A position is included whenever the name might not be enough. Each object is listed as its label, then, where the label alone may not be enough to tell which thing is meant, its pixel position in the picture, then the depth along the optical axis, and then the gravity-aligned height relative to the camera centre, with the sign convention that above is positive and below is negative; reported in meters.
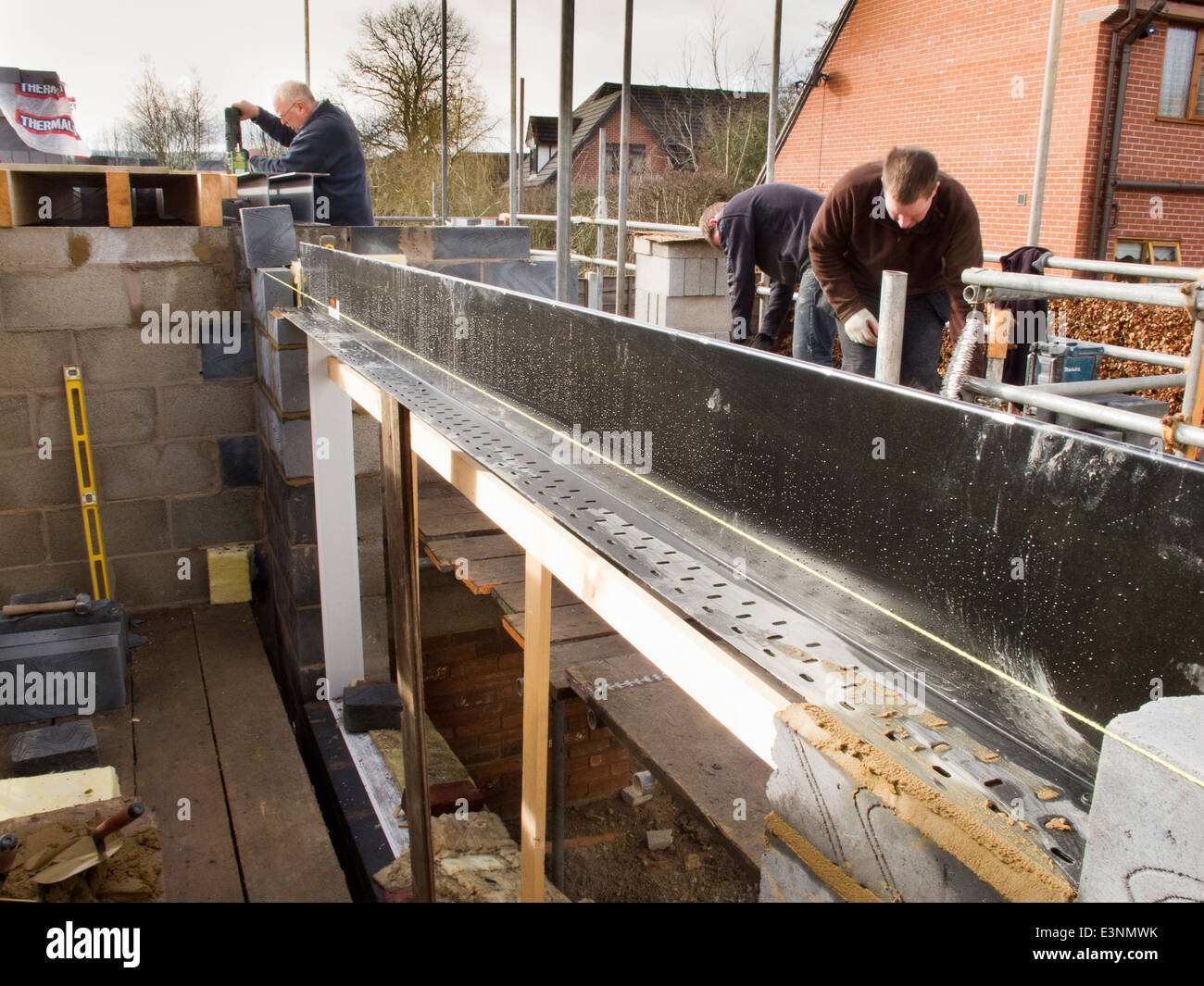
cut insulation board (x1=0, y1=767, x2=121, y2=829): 3.97 -2.29
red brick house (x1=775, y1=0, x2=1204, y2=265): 14.12 +2.15
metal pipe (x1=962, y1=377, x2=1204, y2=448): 3.01 -0.60
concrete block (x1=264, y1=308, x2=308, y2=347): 5.18 -0.47
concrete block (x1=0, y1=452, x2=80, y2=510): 6.15 -1.52
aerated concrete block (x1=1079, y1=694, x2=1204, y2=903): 0.78 -0.46
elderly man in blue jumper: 6.25 +0.58
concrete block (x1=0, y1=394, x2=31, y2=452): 6.04 -1.13
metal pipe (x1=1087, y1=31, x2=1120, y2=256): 14.01 +1.56
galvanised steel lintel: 1.08 -0.40
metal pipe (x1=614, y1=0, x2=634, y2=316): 6.20 +0.67
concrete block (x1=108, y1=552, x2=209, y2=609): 6.62 -2.31
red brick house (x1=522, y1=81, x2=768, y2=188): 28.84 +4.08
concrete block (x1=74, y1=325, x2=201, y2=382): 6.18 -0.75
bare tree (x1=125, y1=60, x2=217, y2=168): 27.19 +3.38
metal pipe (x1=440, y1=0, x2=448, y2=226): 10.48 +1.56
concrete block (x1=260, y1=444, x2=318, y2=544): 5.45 -1.50
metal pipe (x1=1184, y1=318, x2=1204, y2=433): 4.06 -0.56
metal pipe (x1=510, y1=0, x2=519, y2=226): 9.37 +1.80
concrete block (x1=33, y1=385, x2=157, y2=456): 6.15 -1.12
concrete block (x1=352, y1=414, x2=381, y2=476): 5.65 -1.15
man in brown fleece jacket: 3.96 -0.02
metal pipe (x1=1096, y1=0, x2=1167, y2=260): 13.88 +1.88
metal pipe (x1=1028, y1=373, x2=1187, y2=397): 4.73 -0.67
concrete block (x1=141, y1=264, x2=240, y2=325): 6.28 -0.30
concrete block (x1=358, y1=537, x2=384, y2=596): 5.79 -1.90
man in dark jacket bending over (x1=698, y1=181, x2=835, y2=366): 4.96 +0.02
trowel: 2.86 -1.84
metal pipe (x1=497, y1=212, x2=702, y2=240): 8.48 +0.20
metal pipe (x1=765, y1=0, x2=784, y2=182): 8.27 +1.23
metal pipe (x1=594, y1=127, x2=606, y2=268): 11.06 +0.38
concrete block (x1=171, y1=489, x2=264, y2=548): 6.72 -1.91
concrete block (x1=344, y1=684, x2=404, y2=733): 5.36 -2.54
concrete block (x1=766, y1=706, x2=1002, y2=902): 1.01 -0.64
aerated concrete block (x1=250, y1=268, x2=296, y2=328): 5.41 -0.26
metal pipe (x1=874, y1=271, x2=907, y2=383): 3.55 -0.27
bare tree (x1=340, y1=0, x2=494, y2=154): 27.45 +4.62
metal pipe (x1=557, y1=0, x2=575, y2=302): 3.88 +0.39
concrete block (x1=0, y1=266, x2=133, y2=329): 5.92 -0.36
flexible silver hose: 3.89 -0.41
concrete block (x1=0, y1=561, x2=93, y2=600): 6.32 -2.18
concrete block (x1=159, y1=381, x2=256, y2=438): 6.51 -1.11
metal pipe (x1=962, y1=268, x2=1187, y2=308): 3.60 -0.14
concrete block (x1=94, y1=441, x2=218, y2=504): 6.41 -1.51
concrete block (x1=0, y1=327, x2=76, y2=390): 5.97 -0.72
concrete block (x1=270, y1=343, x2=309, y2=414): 5.23 -0.73
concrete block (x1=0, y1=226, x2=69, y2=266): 5.81 -0.04
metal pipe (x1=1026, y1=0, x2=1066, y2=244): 9.02 +1.20
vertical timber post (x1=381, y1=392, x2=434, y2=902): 3.02 -1.17
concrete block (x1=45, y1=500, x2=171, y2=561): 6.37 -1.89
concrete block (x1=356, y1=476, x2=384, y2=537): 5.76 -1.54
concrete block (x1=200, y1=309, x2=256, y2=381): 6.51 -0.74
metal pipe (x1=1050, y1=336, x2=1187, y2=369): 5.71 -0.62
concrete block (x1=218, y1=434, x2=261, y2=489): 6.70 -1.49
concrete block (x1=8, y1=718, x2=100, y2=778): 4.84 -2.55
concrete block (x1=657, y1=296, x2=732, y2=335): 7.06 -0.48
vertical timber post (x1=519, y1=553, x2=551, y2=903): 2.35 -1.28
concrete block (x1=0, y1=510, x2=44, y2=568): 6.23 -1.90
